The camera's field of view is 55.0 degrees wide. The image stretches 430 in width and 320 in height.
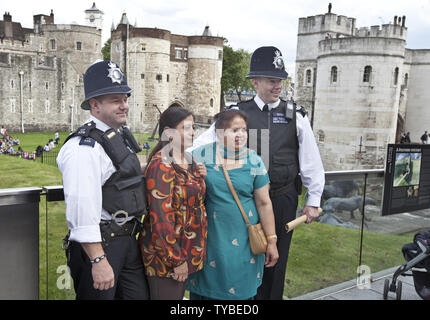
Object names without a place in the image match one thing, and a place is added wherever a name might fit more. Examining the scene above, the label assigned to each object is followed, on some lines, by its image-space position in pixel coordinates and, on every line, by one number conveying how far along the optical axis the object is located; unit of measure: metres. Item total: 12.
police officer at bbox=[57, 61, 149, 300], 2.14
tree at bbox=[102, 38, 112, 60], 59.22
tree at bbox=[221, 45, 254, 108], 58.28
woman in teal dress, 2.66
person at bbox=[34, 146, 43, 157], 23.86
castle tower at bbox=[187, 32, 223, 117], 47.88
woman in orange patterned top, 2.37
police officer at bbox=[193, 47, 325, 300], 3.17
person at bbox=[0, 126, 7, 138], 31.62
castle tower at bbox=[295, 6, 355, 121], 33.34
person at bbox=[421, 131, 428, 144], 31.70
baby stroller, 3.76
